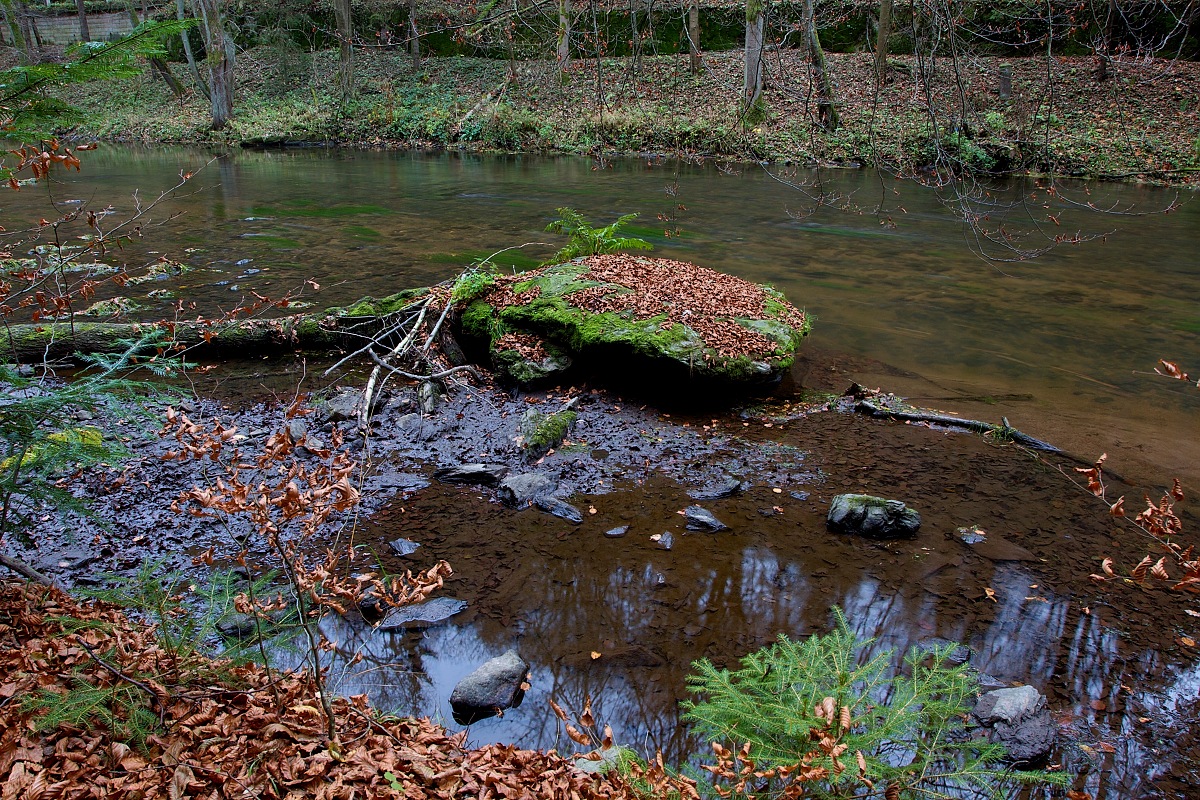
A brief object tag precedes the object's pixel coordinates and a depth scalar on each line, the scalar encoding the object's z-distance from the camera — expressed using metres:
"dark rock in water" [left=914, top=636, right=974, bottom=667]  3.58
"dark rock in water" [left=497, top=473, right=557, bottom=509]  4.93
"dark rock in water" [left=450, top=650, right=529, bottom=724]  3.29
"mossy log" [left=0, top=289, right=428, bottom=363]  6.81
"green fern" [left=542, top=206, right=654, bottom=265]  8.24
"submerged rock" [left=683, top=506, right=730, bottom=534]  4.68
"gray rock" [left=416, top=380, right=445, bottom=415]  6.19
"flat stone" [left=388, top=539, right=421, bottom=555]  4.36
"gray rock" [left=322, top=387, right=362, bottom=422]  5.99
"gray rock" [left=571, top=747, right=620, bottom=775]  2.79
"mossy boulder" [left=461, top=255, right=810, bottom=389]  6.32
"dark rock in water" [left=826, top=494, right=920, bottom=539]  4.58
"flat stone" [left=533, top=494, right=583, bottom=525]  4.77
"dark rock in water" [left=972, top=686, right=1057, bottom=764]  3.04
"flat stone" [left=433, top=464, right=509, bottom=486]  5.20
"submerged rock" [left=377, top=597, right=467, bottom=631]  3.81
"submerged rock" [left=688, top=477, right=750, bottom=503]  5.04
